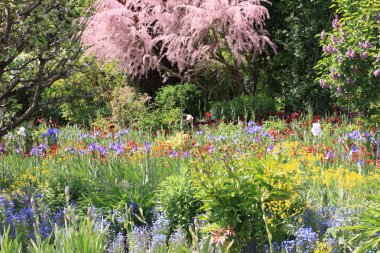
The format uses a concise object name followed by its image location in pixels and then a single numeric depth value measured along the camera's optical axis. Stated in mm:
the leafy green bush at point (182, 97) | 11844
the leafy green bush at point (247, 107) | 10914
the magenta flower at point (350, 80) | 7707
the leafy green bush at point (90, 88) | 12352
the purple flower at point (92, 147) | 6538
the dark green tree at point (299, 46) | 11680
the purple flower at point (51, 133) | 7438
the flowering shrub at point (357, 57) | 7527
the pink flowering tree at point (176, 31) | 10883
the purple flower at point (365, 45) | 7363
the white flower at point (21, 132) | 6877
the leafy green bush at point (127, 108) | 10593
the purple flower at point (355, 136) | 6571
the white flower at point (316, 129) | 5593
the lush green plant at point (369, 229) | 3352
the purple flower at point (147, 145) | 6434
